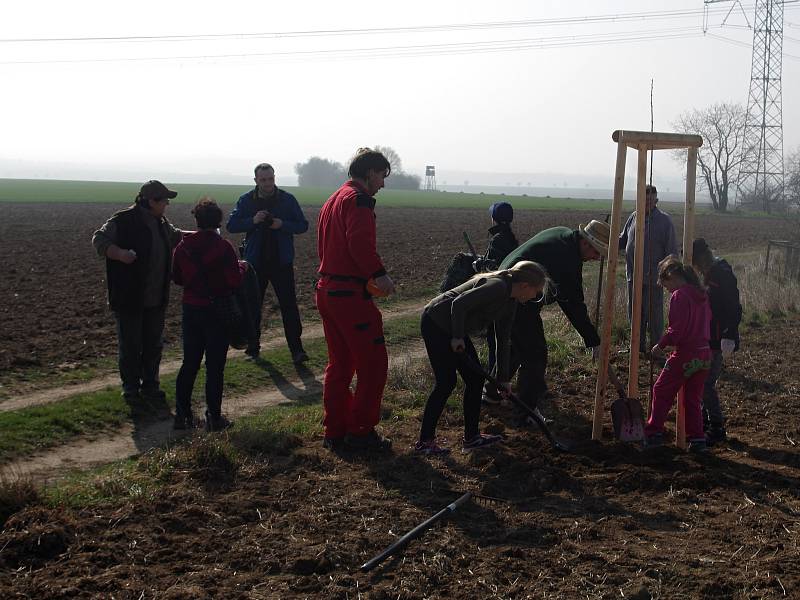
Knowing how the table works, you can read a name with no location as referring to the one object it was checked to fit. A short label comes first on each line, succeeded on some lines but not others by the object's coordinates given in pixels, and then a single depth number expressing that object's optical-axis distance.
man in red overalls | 6.02
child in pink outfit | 6.21
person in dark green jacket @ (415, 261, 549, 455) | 5.80
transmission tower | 56.41
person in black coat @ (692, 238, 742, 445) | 6.75
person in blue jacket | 9.73
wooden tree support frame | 6.08
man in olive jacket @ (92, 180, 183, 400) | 7.87
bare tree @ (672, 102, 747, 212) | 78.18
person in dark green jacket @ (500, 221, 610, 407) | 6.87
